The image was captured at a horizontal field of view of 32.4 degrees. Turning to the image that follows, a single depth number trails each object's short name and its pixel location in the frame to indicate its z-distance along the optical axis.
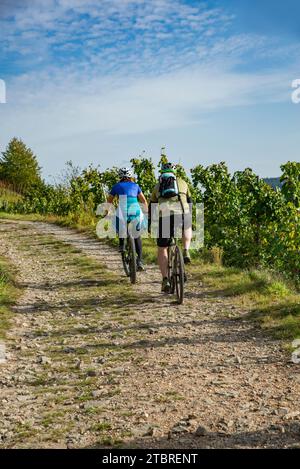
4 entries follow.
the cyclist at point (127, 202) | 9.54
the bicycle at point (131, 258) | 9.73
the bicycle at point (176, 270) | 8.00
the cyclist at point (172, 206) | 8.01
